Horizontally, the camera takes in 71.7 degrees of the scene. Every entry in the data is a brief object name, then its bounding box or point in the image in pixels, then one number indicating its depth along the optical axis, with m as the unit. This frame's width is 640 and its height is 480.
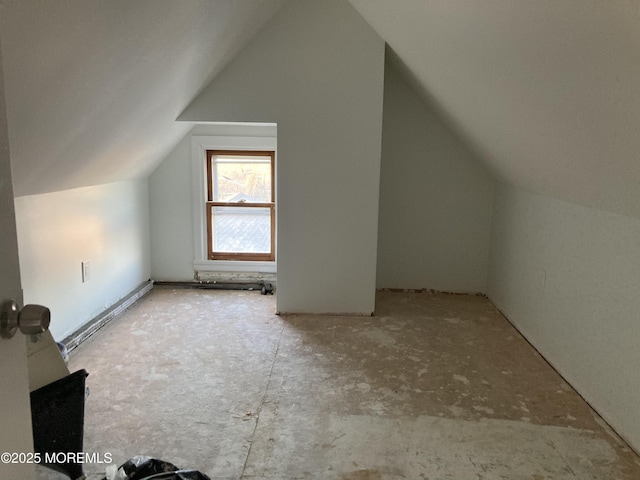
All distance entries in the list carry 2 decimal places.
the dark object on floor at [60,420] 1.47
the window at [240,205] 4.14
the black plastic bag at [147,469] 1.52
